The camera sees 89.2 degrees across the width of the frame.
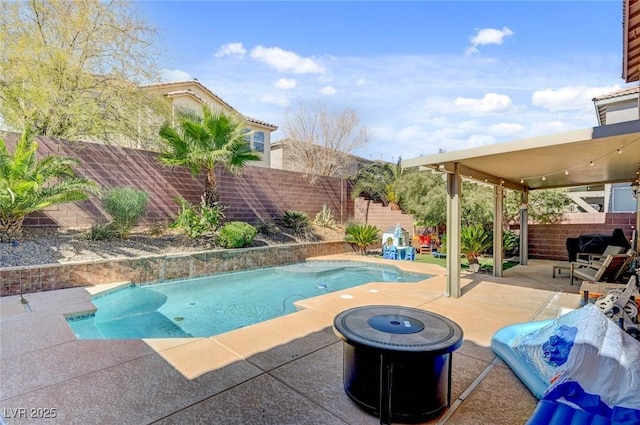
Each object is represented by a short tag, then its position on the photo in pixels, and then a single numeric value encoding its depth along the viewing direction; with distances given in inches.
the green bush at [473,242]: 335.9
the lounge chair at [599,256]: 288.1
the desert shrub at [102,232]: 307.9
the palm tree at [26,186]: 253.9
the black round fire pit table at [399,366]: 86.7
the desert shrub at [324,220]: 548.7
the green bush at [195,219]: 366.0
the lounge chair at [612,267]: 217.0
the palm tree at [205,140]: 346.3
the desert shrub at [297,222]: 497.6
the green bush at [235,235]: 371.2
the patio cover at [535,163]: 171.5
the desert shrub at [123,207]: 315.0
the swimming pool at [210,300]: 198.7
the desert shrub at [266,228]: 459.5
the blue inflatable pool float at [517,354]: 105.4
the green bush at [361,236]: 482.9
